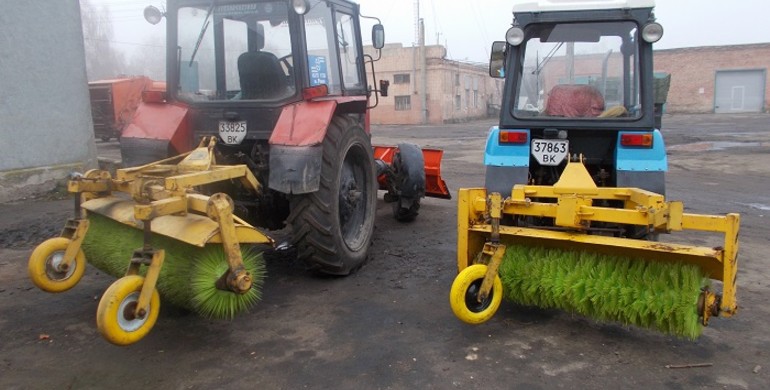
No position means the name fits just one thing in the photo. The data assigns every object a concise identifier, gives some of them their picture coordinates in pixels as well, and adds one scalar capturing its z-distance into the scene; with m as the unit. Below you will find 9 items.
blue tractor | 4.22
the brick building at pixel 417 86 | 33.91
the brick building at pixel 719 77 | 36.66
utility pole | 33.34
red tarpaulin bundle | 4.56
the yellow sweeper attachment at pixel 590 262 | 3.15
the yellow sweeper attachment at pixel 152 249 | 2.87
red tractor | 4.24
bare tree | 41.72
